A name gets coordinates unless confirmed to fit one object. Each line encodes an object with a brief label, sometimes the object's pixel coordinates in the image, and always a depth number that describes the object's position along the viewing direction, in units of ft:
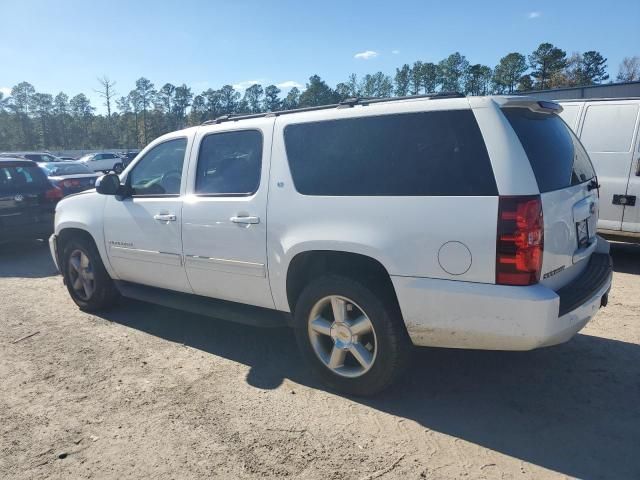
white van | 21.20
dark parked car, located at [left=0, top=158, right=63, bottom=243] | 28.04
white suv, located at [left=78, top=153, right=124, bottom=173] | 127.24
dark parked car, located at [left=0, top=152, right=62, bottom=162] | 84.12
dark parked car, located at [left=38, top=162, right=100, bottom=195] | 37.22
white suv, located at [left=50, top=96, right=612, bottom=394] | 8.97
